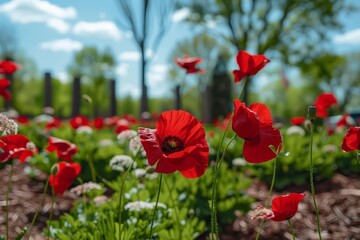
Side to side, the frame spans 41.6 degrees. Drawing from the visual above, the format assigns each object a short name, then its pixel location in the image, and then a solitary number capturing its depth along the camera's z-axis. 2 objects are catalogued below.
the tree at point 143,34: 13.54
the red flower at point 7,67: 2.88
